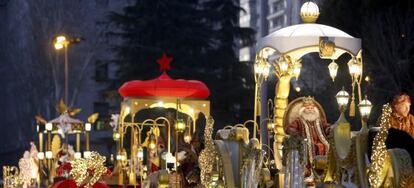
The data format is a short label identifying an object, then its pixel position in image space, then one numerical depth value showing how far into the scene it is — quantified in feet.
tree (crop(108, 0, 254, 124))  152.97
